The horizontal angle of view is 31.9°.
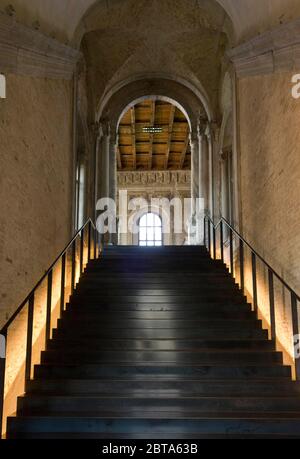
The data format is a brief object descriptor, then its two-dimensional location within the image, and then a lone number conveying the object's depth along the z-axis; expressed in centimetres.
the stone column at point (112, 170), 1525
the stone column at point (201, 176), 1497
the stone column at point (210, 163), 1480
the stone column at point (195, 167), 1542
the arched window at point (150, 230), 2553
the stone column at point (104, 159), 1508
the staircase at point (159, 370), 477
